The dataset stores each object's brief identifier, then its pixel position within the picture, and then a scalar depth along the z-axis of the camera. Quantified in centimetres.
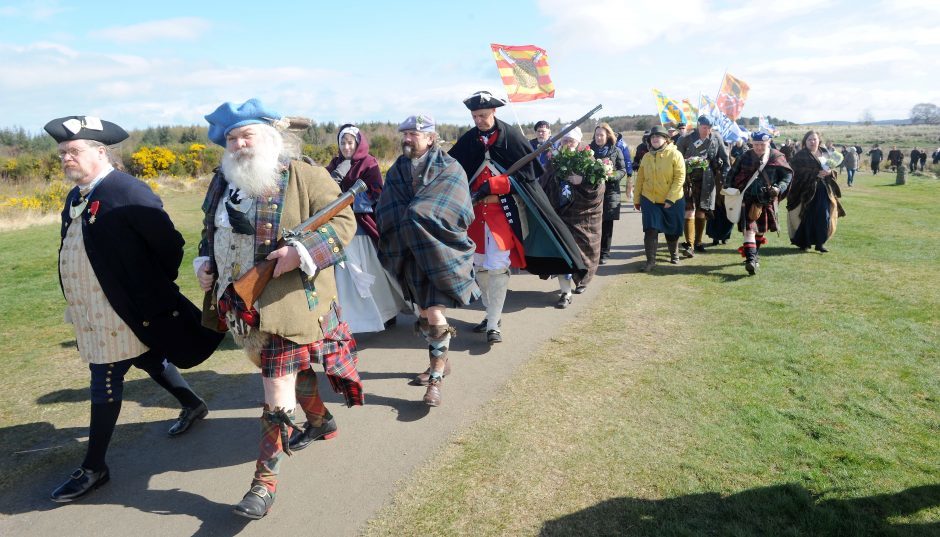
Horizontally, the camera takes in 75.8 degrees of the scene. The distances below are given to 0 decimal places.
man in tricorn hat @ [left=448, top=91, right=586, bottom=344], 552
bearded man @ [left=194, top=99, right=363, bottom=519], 317
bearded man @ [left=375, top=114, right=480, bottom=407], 432
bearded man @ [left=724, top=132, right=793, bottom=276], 832
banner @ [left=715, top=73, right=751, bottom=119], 1488
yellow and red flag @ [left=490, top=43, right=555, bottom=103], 653
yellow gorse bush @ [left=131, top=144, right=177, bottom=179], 2973
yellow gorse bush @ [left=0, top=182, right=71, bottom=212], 1789
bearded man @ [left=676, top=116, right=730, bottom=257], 955
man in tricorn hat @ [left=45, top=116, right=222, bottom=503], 341
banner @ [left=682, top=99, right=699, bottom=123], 1591
